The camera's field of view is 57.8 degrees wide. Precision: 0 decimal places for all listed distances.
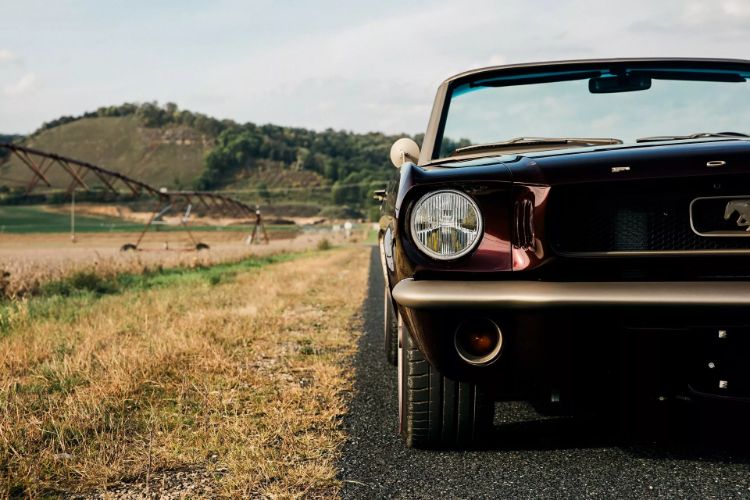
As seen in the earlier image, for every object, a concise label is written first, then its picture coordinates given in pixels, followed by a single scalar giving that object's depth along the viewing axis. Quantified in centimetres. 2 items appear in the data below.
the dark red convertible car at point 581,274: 227
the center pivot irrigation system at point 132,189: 2047
